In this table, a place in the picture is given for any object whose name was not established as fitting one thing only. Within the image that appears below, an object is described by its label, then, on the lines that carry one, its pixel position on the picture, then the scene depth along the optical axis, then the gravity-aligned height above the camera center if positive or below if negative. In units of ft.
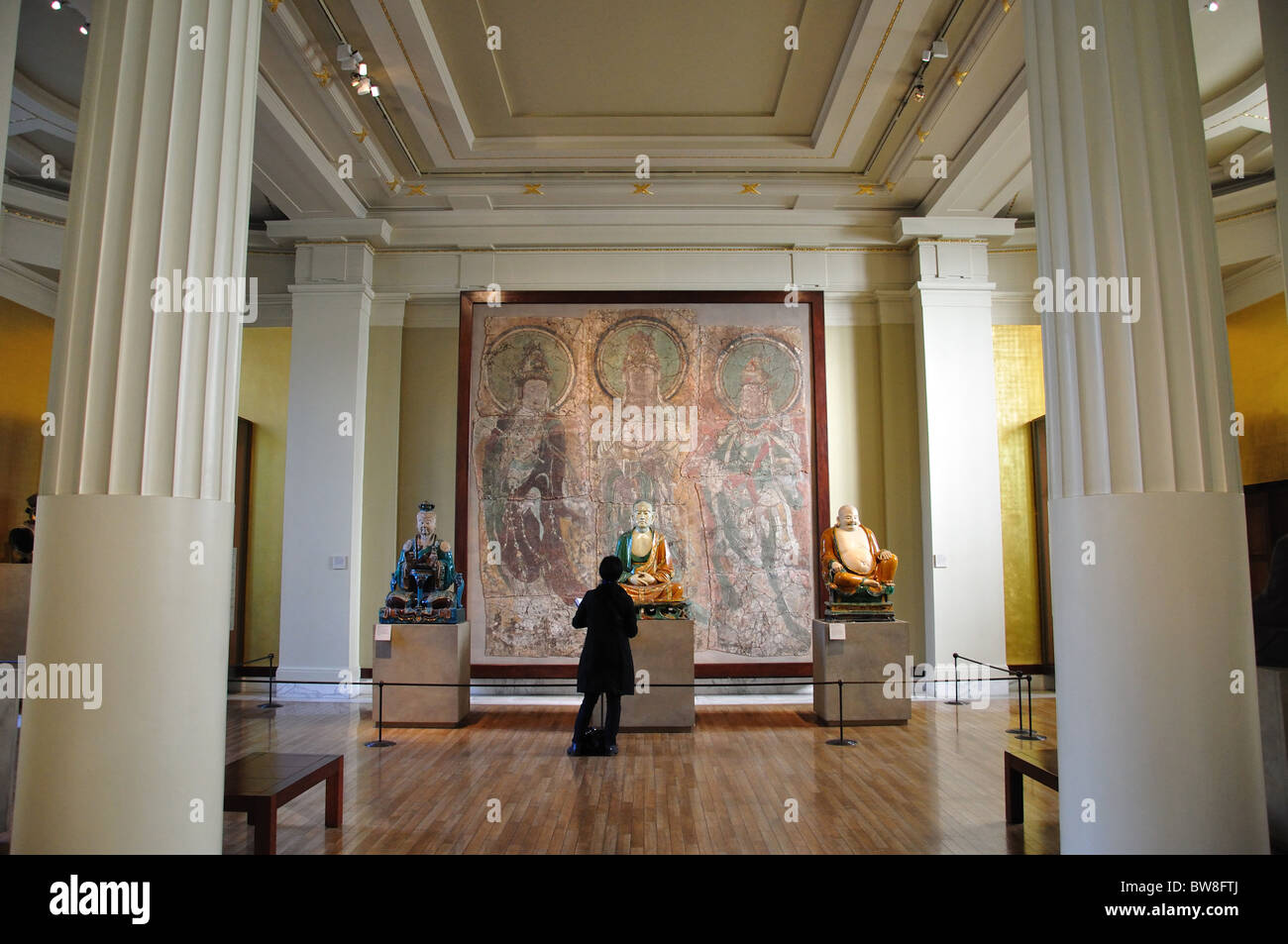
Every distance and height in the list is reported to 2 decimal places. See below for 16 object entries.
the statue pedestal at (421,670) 29.25 -4.10
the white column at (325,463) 34.65 +4.26
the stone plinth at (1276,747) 13.53 -3.26
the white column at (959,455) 34.88 +4.59
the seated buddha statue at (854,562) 30.63 -0.15
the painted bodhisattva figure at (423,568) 30.53 -0.34
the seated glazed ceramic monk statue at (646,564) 30.32 -0.20
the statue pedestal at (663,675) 28.76 -4.24
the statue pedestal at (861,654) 29.86 -3.61
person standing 25.00 -2.87
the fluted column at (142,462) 9.25 +1.20
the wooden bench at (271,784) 14.61 -4.41
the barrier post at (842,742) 26.40 -6.13
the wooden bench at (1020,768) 16.73 -4.56
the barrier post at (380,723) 25.12 -5.22
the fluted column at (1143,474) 9.52 +1.03
